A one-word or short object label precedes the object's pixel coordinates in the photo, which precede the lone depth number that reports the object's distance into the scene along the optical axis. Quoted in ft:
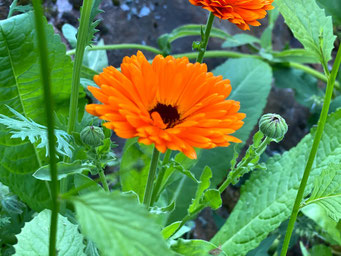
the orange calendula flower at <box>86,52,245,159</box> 1.47
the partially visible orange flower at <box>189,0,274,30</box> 1.91
